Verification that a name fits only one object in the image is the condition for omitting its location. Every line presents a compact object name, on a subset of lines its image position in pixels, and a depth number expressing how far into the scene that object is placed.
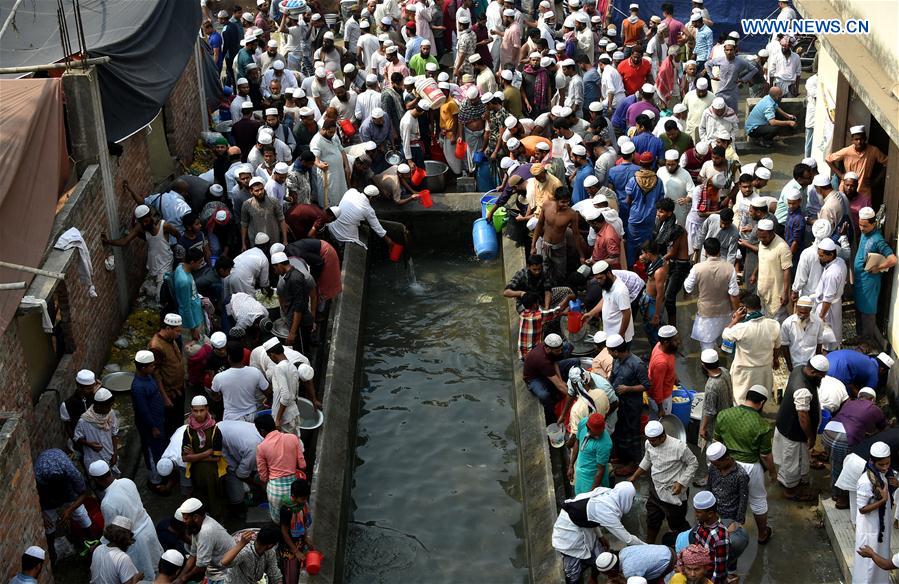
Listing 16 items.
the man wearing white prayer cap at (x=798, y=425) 10.89
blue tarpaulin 22.88
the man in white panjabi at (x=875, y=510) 9.79
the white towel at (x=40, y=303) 10.76
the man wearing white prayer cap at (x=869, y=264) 12.59
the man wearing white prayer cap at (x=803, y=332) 12.18
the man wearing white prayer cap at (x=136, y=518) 9.95
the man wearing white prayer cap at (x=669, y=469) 10.30
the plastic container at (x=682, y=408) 12.02
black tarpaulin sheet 14.49
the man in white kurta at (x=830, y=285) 12.34
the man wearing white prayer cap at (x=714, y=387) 11.20
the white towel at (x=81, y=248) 12.39
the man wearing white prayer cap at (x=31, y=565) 9.05
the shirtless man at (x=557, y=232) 13.99
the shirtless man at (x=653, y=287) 13.31
